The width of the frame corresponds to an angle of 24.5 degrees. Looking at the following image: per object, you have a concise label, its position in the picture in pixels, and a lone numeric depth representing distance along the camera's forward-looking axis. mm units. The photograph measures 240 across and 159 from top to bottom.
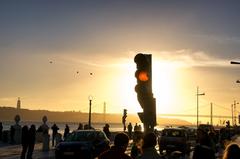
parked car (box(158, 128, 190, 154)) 37000
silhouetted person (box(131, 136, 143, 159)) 13138
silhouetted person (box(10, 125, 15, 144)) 47625
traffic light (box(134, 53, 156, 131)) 9375
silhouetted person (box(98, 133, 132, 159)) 7910
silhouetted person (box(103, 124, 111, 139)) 49784
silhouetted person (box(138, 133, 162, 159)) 8086
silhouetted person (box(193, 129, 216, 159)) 9656
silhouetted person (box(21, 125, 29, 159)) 29297
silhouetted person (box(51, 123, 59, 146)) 48144
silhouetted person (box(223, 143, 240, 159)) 6977
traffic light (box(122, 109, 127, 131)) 53616
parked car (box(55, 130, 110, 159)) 27245
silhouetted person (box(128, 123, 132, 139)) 60356
